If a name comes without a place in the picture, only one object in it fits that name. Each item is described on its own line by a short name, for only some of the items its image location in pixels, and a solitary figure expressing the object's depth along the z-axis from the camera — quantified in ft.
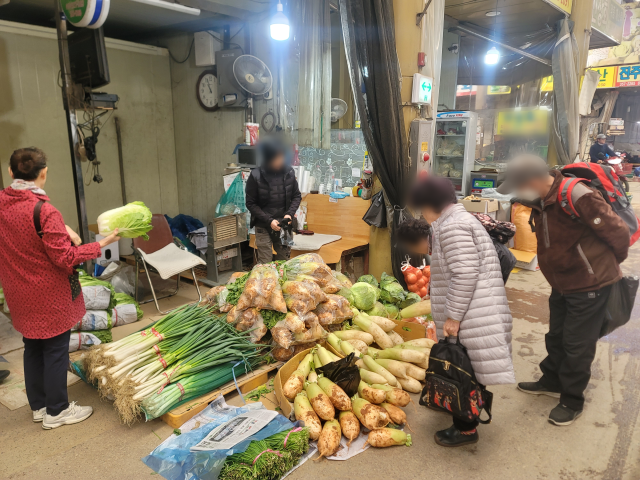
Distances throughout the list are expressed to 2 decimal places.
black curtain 14.96
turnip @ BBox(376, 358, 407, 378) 10.64
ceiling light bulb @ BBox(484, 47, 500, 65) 26.91
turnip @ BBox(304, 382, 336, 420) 8.96
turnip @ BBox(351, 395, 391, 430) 8.80
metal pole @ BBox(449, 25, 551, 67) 28.53
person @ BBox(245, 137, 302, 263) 15.34
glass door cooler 25.89
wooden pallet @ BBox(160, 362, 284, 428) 9.35
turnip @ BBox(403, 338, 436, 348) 11.72
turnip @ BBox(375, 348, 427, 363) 11.00
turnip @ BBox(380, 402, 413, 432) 9.26
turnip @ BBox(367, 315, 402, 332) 12.32
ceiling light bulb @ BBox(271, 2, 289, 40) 15.85
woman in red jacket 8.48
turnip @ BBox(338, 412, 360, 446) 8.75
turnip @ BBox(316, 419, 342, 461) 8.37
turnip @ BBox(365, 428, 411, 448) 8.66
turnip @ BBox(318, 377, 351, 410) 9.14
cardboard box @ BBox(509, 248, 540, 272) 20.98
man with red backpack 8.50
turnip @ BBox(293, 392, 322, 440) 8.71
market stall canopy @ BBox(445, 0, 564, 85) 26.27
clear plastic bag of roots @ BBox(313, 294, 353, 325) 11.72
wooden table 16.99
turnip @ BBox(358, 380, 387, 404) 9.42
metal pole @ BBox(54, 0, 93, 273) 13.57
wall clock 23.00
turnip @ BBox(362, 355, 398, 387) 10.28
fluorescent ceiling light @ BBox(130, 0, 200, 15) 16.71
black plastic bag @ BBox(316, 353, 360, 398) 9.66
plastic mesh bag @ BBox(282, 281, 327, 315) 11.23
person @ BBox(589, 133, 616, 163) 41.39
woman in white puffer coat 7.81
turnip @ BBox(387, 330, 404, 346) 12.27
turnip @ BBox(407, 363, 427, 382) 10.86
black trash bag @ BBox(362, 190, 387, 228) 16.60
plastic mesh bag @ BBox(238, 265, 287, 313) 11.19
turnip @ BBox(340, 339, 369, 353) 11.39
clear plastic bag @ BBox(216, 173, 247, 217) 20.27
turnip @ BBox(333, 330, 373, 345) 11.72
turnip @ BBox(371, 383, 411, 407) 9.63
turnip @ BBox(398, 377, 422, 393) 10.57
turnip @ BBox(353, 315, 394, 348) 11.87
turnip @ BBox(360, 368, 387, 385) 10.10
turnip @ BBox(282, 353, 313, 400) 9.66
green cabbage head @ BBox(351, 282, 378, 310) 13.03
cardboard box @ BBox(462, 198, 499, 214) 21.12
